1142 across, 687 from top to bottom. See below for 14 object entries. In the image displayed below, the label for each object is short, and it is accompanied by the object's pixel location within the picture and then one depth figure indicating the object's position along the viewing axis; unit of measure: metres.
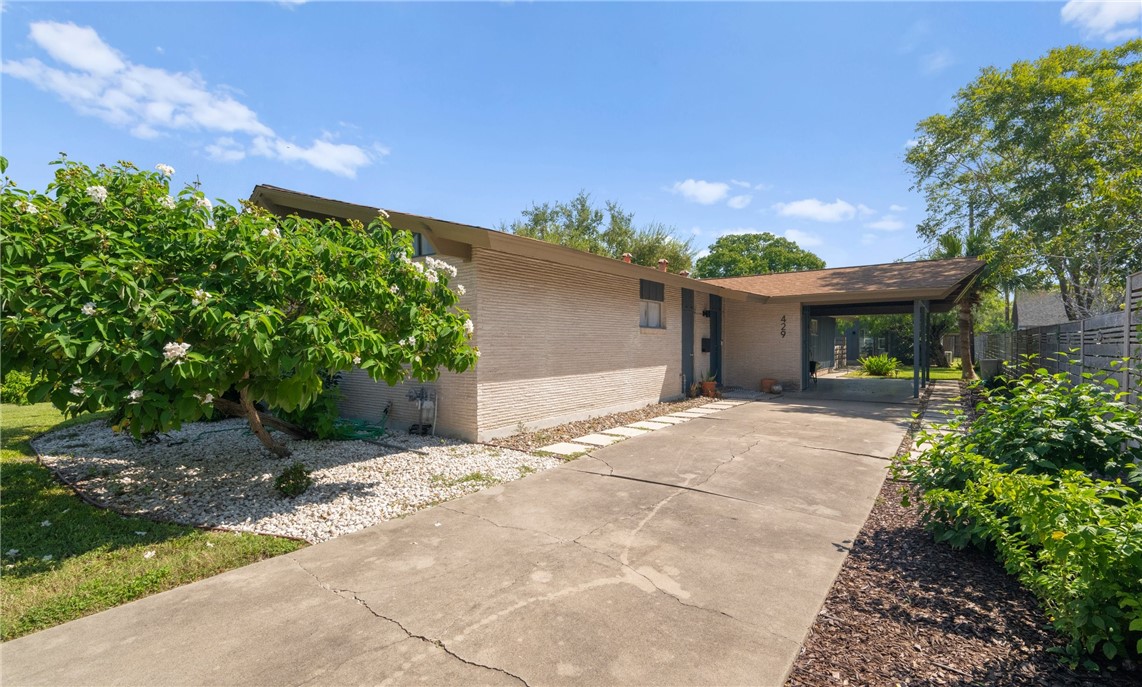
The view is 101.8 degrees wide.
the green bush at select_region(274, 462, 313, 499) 4.79
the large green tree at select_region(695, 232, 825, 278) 45.81
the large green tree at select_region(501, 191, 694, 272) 25.06
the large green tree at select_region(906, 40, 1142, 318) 11.00
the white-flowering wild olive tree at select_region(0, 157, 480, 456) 3.22
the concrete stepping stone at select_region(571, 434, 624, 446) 7.40
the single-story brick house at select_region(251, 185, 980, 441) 7.16
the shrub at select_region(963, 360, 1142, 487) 2.96
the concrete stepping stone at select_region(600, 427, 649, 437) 7.98
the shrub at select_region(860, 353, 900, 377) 19.14
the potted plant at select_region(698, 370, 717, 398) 12.63
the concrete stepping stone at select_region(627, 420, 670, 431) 8.61
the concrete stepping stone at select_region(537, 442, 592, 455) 6.82
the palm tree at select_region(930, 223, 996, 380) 15.94
